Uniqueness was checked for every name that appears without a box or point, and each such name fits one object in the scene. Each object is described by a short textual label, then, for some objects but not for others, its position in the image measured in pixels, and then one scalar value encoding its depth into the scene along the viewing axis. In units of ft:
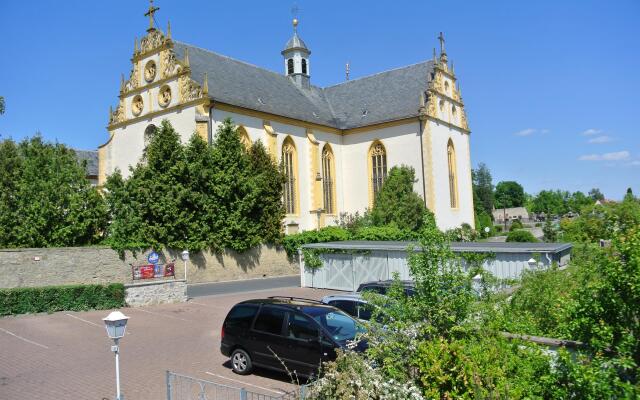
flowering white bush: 19.21
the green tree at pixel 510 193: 487.61
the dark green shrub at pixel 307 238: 105.40
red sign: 68.54
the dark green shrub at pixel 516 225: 196.22
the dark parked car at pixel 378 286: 48.74
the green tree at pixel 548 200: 392.88
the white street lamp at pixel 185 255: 82.23
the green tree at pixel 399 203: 118.83
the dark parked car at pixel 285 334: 32.12
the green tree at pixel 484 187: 307.17
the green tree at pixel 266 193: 98.89
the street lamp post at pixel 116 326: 28.12
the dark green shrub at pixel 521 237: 142.72
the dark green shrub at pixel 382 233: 109.70
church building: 107.45
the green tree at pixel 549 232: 140.97
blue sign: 82.74
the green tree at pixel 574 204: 265.09
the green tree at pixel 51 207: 84.23
